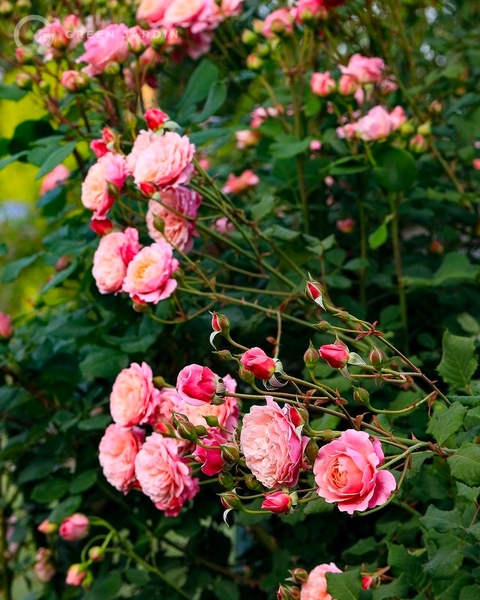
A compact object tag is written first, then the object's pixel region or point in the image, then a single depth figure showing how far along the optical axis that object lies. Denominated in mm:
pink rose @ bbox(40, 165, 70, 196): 1473
